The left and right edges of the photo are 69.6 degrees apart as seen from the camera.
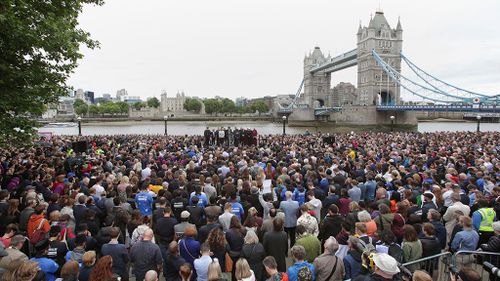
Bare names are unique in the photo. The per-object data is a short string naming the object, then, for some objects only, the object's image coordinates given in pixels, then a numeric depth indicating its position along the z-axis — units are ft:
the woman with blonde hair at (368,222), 19.10
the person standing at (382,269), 13.19
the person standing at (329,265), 15.61
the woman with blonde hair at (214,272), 14.16
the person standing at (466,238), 19.57
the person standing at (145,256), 17.62
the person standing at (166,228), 21.49
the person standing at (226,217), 22.47
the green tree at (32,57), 29.84
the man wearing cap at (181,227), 20.42
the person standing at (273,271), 13.88
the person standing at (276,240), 19.40
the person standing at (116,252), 17.42
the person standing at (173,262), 17.37
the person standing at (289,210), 25.70
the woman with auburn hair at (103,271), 14.19
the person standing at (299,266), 14.56
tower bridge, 250.16
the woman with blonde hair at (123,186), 30.44
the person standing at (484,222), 21.98
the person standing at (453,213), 23.31
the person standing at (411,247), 18.06
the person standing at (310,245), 18.78
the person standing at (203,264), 16.35
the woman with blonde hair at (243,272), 13.91
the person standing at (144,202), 27.37
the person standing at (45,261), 16.15
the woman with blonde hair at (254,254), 17.75
